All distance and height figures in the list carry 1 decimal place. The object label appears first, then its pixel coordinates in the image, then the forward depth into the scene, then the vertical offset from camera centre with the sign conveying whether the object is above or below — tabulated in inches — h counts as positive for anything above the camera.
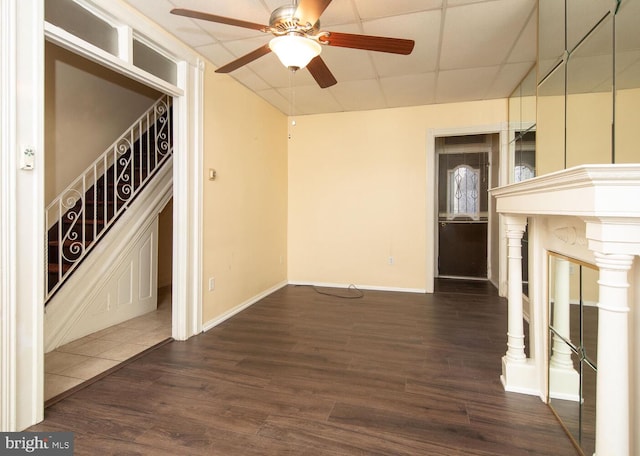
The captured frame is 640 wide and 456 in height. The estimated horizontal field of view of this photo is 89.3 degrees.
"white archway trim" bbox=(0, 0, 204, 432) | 60.0 +3.1
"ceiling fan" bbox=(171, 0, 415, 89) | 62.9 +39.0
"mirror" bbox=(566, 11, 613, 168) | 54.1 +24.2
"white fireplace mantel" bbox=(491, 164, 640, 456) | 36.9 -4.6
